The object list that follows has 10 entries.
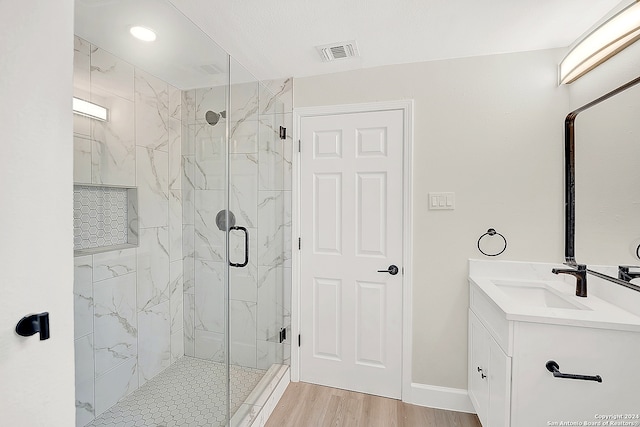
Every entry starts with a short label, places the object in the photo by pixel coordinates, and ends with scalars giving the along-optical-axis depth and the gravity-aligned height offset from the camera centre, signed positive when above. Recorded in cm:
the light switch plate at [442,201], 198 +6
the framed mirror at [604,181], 131 +16
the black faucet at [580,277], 155 -35
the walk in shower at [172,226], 136 -10
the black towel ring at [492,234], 190 -15
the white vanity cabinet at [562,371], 121 -69
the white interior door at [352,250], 210 -30
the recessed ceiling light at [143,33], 140 +86
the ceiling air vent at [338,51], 182 +101
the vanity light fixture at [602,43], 132 +84
